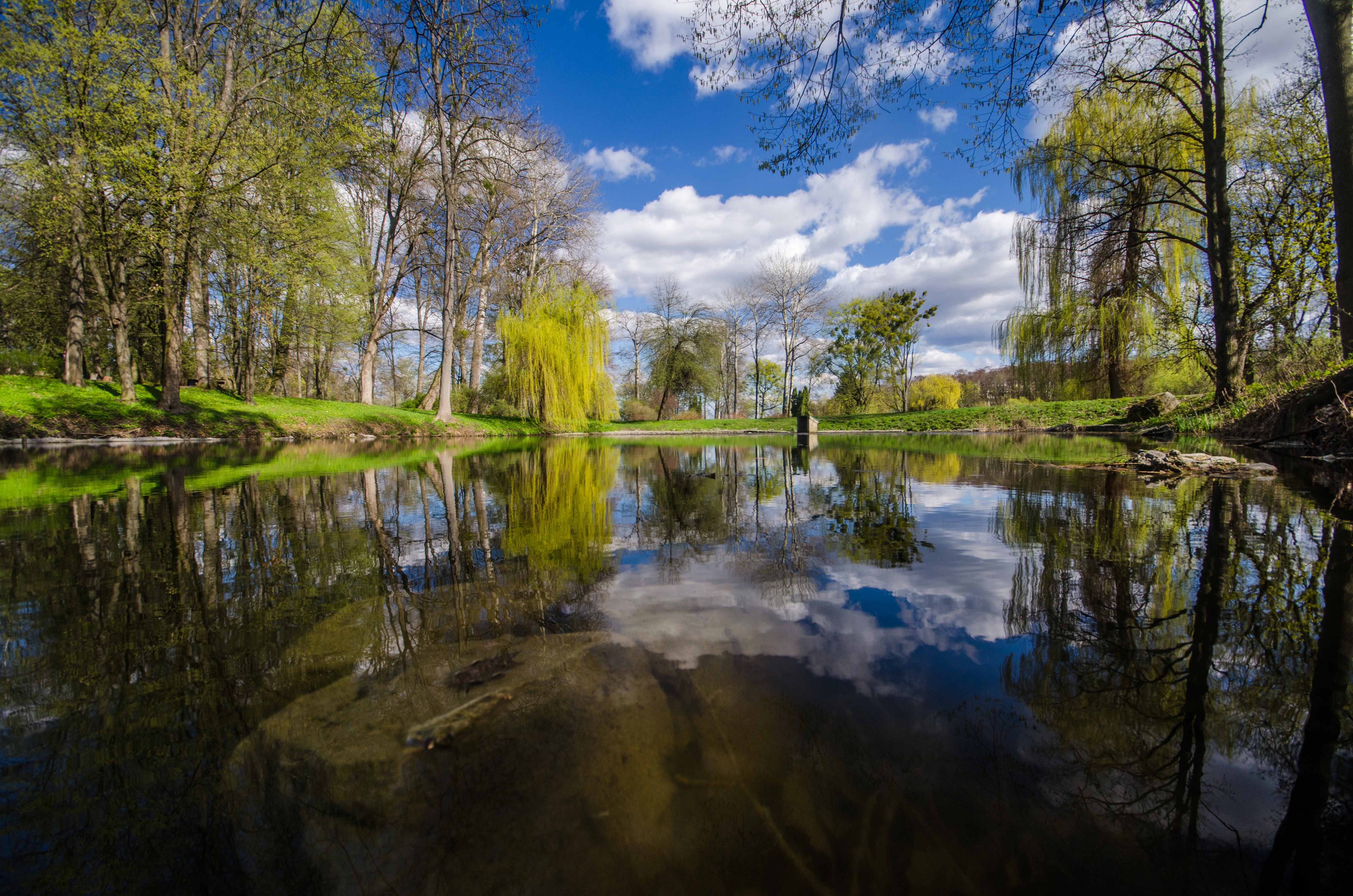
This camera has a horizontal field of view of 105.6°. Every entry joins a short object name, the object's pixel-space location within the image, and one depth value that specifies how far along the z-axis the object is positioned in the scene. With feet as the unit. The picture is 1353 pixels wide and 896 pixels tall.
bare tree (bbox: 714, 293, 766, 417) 118.73
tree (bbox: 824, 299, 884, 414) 105.91
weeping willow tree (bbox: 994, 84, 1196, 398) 40.86
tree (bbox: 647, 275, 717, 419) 115.34
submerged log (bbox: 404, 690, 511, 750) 4.22
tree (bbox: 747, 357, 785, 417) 137.08
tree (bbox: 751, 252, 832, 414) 108.99
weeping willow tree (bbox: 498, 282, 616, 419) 61.57
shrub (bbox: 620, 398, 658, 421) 119.44
